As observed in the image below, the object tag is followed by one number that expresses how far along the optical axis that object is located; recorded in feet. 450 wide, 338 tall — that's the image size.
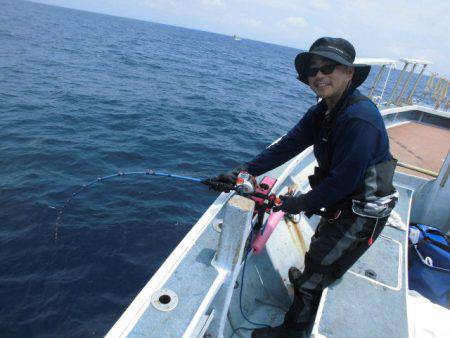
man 7.12
